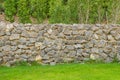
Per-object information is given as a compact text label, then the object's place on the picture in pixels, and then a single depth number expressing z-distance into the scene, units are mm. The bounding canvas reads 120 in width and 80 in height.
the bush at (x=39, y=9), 16344
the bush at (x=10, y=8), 17641
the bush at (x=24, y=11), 16766
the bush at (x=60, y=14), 15547
